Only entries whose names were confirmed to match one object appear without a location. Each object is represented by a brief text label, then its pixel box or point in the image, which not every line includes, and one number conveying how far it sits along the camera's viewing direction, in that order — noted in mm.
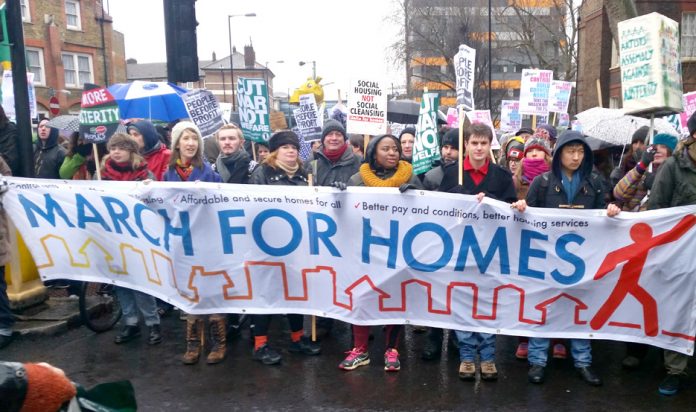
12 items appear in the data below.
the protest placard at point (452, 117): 11906
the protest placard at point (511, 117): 13203
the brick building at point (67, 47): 32688
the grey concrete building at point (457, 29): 39938
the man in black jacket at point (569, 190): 4672
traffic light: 7492
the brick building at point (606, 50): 25609
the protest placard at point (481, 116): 10278
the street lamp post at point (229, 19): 39094
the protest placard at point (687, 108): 9250
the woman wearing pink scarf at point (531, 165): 5590
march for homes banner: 4508
